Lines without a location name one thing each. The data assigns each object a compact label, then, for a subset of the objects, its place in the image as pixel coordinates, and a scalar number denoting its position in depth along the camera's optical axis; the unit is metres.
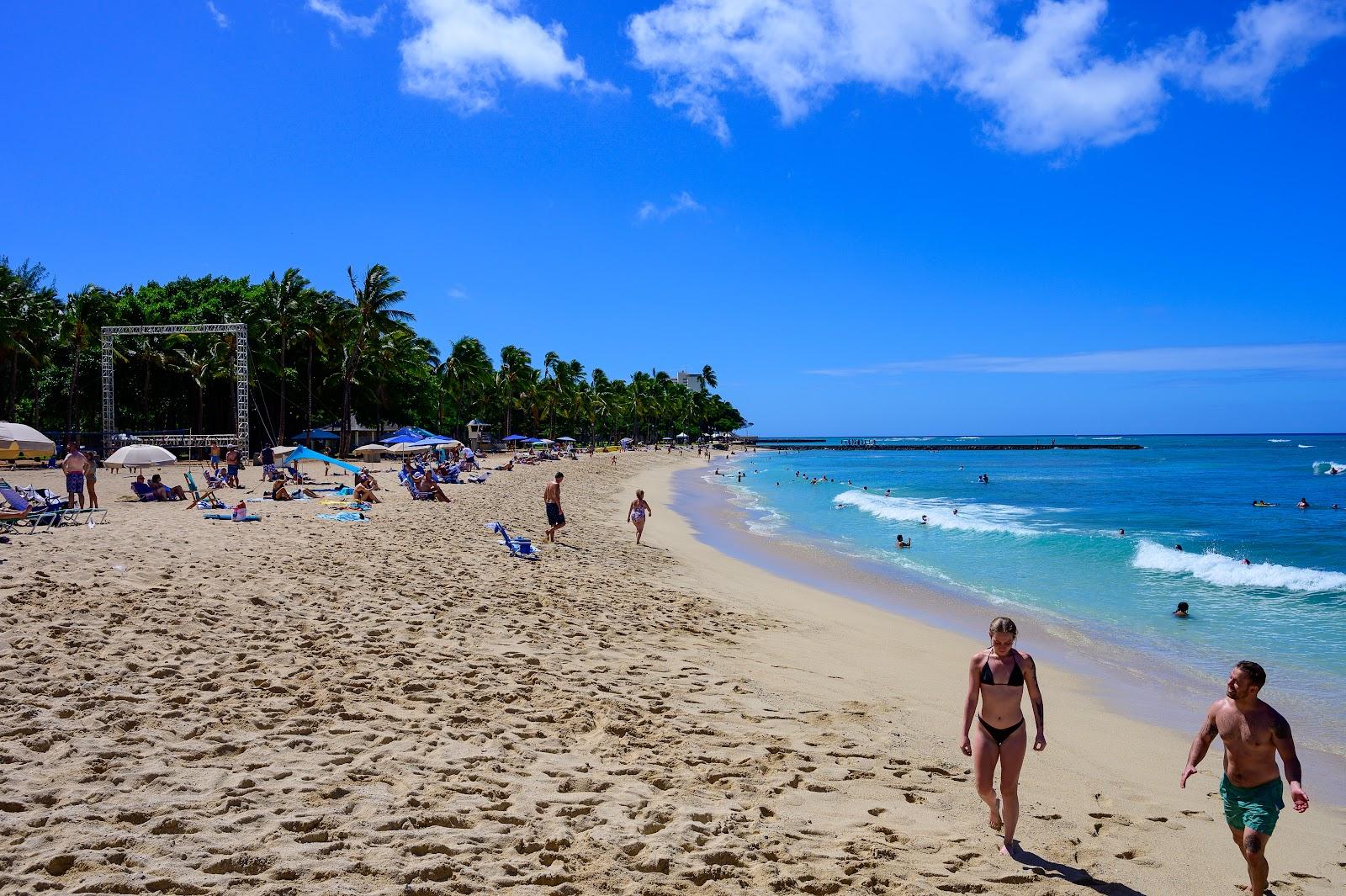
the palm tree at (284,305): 41.69
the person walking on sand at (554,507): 15.46
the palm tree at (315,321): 42.44
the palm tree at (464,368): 64.62
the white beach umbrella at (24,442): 20.38
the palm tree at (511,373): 69.62
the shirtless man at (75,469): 15.36
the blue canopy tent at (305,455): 25.70
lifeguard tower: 64.06
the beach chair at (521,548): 13.62
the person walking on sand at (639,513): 17.56
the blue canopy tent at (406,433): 39.97
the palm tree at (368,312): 41.06
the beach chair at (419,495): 21.97
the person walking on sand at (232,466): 22.85
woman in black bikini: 4.34
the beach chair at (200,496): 17.28
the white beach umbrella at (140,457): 20.80
